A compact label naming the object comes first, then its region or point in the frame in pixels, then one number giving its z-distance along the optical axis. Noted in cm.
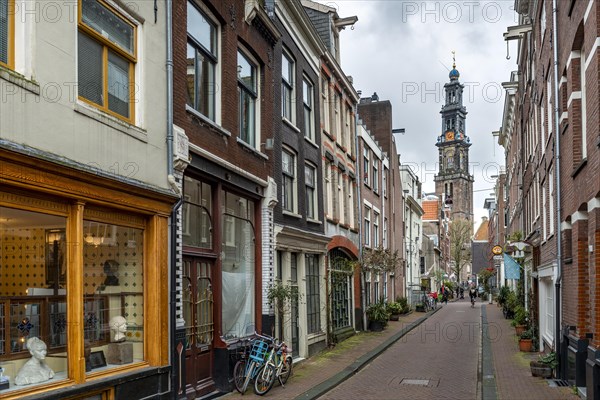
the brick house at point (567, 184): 1069
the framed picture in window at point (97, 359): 852
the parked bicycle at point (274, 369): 1223
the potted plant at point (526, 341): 1922
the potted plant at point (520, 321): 2257
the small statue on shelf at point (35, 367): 735
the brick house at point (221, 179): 1127
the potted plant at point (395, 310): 3267
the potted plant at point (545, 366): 1388
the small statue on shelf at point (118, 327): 912
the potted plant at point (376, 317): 2670
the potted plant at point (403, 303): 3674
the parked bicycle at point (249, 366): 1227
